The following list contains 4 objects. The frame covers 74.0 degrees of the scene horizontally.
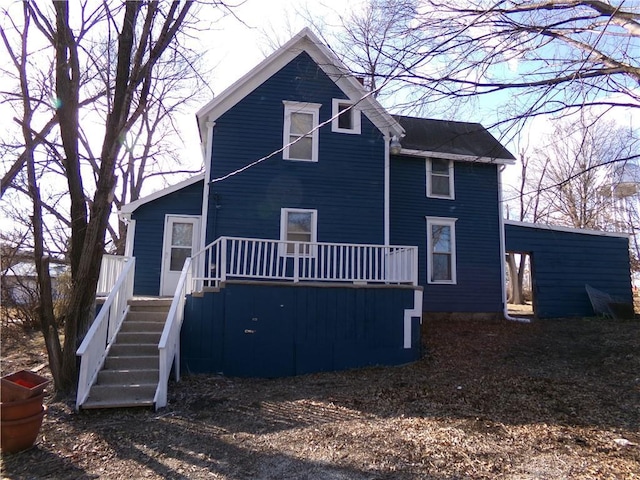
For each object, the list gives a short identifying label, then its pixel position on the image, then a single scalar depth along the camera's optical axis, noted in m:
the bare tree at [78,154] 5.96
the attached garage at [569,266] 12.30
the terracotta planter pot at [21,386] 4.22
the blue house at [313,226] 7.46
